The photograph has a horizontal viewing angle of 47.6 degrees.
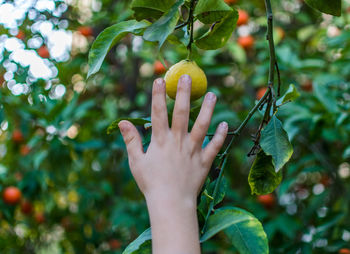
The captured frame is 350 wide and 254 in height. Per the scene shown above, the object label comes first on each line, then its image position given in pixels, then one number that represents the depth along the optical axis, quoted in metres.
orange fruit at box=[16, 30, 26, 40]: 1.12
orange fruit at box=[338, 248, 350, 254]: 1.15
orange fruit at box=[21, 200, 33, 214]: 1.93
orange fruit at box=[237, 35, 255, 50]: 1.81
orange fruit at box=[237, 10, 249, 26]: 1.80
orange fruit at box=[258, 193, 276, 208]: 1.85
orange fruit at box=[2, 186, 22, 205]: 1.59
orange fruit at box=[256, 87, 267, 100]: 1.78
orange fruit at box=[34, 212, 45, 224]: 2.09
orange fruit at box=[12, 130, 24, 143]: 1.83
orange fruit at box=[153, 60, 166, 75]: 1.84
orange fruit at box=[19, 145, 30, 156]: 1.85
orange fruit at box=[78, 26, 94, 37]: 1.92
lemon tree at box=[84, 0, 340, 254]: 0.51
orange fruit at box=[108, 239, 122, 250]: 1.91
